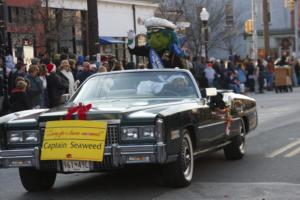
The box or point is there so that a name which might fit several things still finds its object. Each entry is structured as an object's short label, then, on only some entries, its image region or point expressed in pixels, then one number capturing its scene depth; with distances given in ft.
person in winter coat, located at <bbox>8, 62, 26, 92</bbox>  55.11
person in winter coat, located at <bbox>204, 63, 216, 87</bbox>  93.09
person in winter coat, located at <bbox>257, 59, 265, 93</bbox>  106.22
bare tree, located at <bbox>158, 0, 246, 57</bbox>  133.59
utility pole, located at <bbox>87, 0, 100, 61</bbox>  66.95
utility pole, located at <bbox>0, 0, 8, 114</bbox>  54.85
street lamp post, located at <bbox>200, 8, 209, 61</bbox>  99.85
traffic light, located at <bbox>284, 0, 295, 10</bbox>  150.82
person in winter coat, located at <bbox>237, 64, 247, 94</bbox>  101.05
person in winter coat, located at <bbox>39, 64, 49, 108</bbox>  53.72
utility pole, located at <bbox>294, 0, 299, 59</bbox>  150.39
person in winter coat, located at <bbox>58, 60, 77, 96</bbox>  54.24
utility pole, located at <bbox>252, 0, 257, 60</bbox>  135.33
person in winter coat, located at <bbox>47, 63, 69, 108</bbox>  53.62
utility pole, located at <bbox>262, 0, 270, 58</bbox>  134.60
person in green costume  49.60
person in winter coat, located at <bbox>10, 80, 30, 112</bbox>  47.93
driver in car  30.60
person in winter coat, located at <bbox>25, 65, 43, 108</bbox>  51.24
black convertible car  25.55
